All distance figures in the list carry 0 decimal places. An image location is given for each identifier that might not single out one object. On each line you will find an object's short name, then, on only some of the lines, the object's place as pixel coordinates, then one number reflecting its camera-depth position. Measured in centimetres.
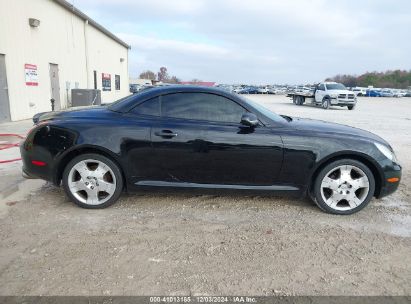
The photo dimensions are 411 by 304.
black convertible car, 396
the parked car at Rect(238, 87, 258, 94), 6318
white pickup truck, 2425
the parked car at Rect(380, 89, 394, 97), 6868
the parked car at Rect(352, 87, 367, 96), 6694
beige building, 1119
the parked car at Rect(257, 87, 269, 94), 6438
